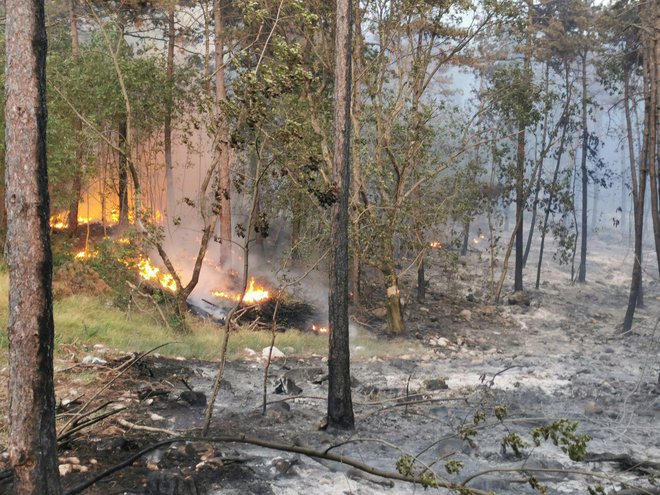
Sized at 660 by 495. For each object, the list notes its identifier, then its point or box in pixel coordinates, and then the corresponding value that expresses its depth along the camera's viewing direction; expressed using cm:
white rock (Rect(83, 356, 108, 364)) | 1070
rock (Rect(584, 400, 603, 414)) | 1042
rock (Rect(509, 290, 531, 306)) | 2430
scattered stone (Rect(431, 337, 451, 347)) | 1720
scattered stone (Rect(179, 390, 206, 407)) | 949
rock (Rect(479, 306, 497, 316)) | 2169
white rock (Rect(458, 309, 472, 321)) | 2068
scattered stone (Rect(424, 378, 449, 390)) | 1160
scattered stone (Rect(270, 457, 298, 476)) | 705
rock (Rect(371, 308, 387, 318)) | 1991
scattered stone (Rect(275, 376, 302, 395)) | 1084
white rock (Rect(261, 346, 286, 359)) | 1401
